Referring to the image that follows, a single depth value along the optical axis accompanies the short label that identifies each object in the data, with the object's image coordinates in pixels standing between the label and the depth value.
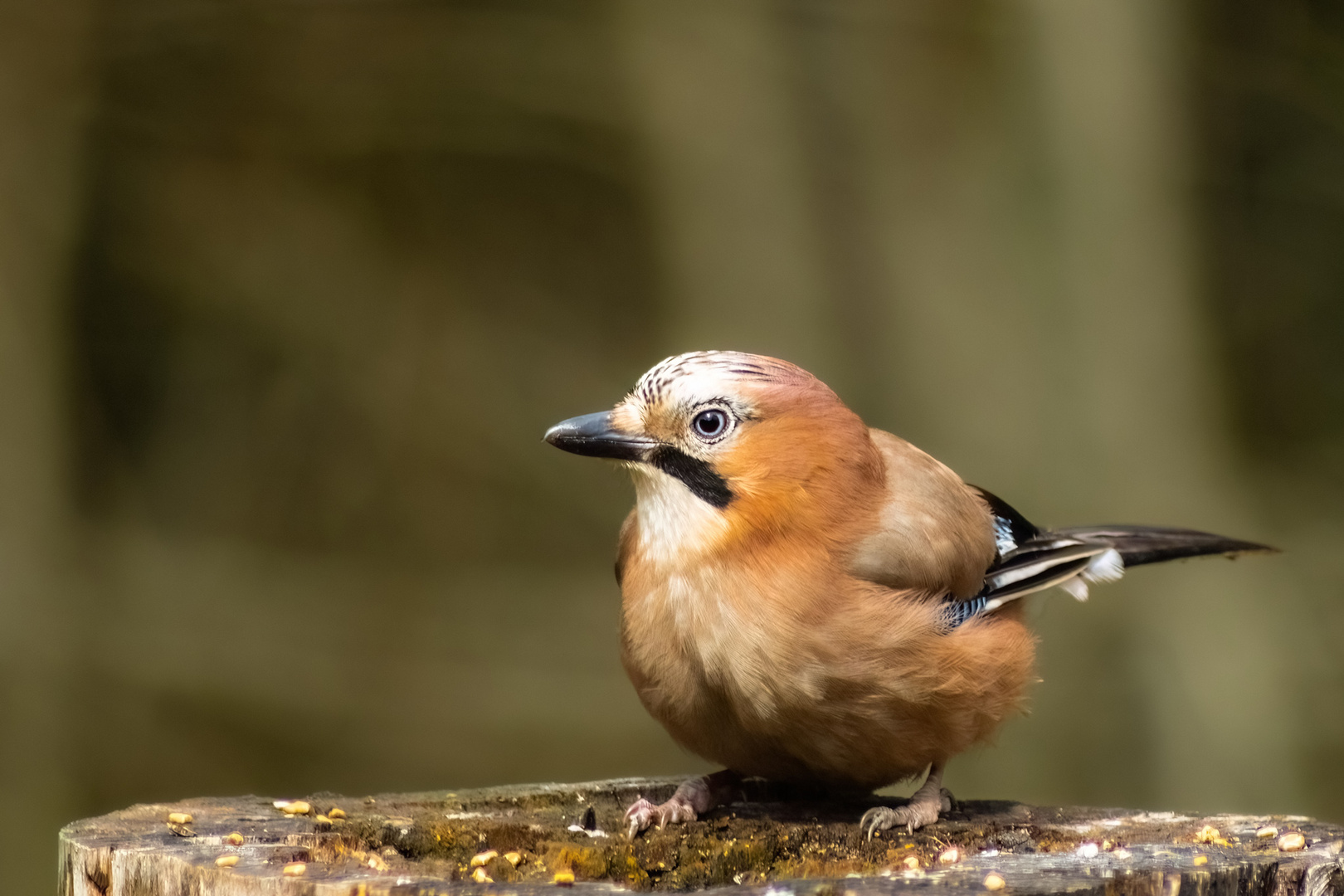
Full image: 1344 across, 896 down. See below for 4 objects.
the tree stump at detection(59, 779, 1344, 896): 4.95
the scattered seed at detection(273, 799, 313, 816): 6.43
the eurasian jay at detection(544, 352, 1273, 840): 6.31
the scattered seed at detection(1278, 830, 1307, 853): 5.71
